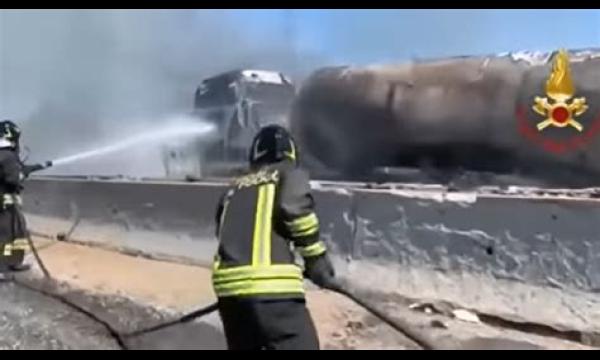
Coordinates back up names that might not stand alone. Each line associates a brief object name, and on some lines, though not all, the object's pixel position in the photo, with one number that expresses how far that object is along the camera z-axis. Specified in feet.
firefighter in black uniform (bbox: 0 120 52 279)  28.71
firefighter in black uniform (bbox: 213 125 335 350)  12.19
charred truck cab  43.57
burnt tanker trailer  24.38
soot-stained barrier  19.16
